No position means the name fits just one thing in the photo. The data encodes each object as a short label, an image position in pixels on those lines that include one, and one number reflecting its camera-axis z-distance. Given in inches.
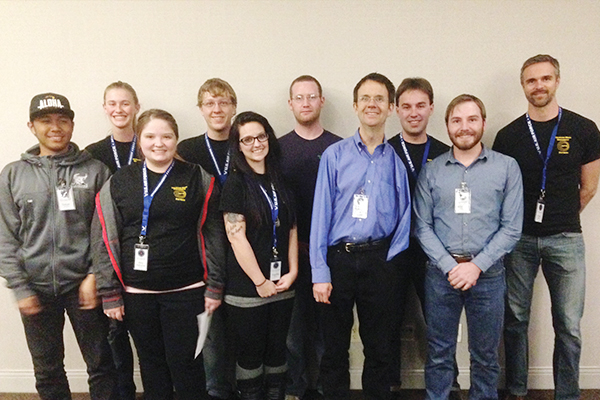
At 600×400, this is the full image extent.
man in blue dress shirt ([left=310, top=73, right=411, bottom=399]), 77.5
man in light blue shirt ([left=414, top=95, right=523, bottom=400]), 77.7
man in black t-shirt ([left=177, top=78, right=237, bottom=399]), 91.2
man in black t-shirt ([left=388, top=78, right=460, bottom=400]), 90.9
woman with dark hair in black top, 74.9
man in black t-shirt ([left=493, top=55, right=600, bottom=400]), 85.9
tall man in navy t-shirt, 93.1
